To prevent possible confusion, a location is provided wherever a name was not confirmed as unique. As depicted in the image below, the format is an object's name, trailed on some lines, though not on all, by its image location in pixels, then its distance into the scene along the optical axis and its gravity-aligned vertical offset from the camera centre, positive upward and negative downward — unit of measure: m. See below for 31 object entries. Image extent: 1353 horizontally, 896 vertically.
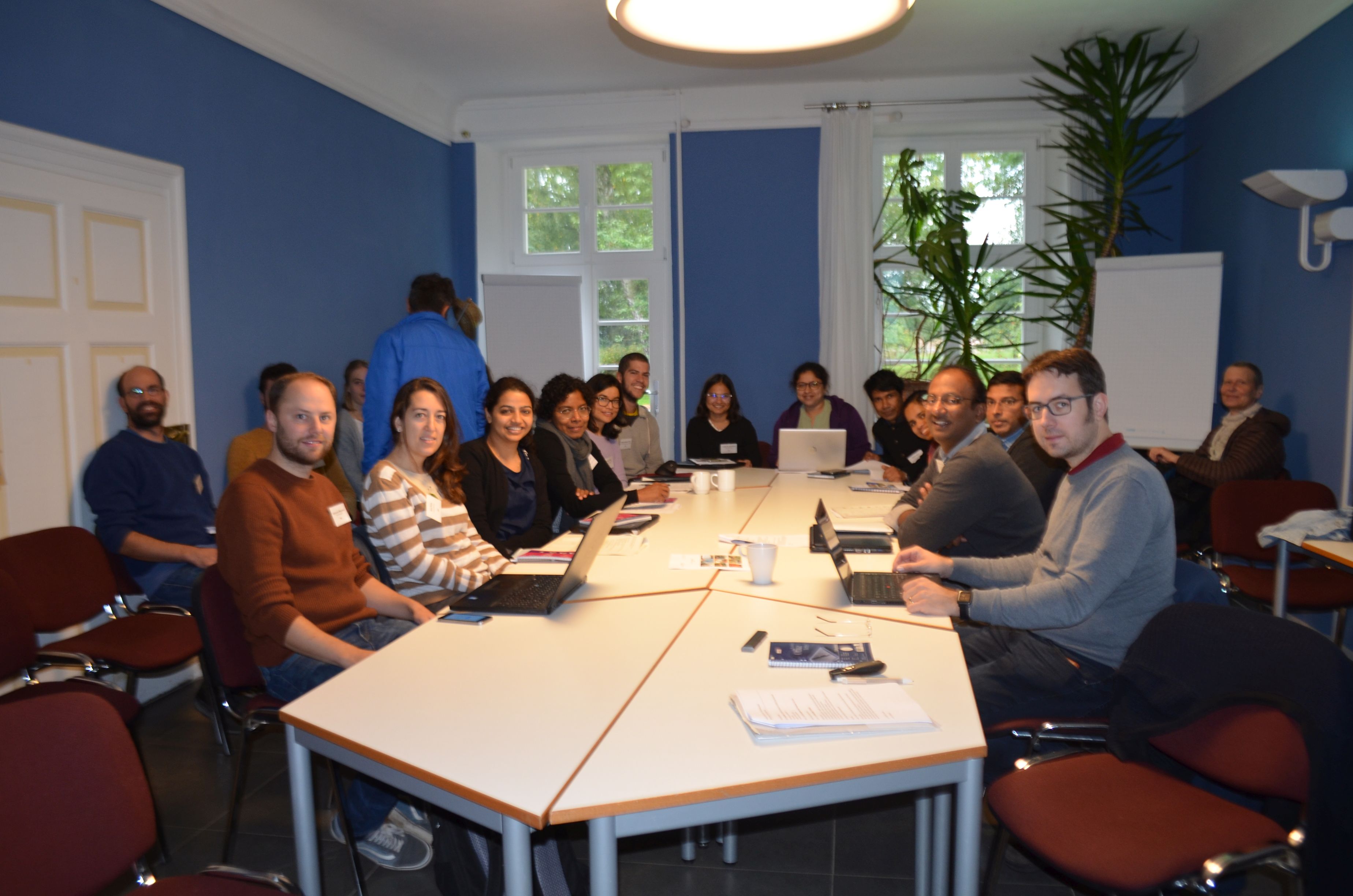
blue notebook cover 1.83 -0.63
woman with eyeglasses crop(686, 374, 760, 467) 5.78 -0.41
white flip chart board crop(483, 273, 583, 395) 6.53 +0.31
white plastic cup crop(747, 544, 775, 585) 2.44 -0.55
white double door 3.24 +0.28
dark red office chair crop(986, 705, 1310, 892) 1.56 -0.90
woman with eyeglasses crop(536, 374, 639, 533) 3.91 -0.43
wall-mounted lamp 3.91 +0.85
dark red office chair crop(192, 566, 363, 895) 2.27 -0.83
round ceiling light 2.34 +0.98
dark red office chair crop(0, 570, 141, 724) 2.38 -0.82
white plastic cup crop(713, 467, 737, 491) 4.18 -0.55
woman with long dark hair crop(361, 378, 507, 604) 2.77 -0.47
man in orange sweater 2.20 -0.58
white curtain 6.27 +0.88
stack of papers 1.51 -0.63
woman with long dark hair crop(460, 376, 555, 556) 3.30 -0.45
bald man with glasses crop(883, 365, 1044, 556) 2.79 -0.41
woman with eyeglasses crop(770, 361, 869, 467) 5.93 -0.31
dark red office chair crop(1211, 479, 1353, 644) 3.79 -0.64
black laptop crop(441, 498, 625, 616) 2.24 -0.62
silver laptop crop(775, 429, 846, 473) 4.96 -0.48
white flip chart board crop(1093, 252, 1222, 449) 5.19 +0.16
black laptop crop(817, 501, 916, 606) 2.30 -0.61
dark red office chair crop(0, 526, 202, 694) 2.79 -0.83
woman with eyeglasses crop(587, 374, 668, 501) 4.87 -0.30
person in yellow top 4.26 -0.39
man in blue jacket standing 3.72 +0.03
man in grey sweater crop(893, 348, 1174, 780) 2.10 -0.53
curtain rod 6.04 +1.91
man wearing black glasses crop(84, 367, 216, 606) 3.36 -0.54
